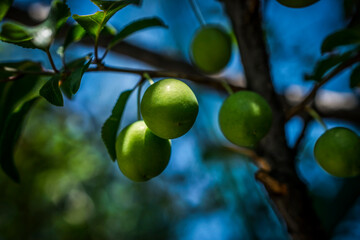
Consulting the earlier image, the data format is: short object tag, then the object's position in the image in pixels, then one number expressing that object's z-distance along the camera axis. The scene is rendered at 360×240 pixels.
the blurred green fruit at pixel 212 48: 0.51
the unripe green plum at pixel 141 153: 0.39
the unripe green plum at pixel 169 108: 0.38
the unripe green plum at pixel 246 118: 0.40
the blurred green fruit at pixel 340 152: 0.41
